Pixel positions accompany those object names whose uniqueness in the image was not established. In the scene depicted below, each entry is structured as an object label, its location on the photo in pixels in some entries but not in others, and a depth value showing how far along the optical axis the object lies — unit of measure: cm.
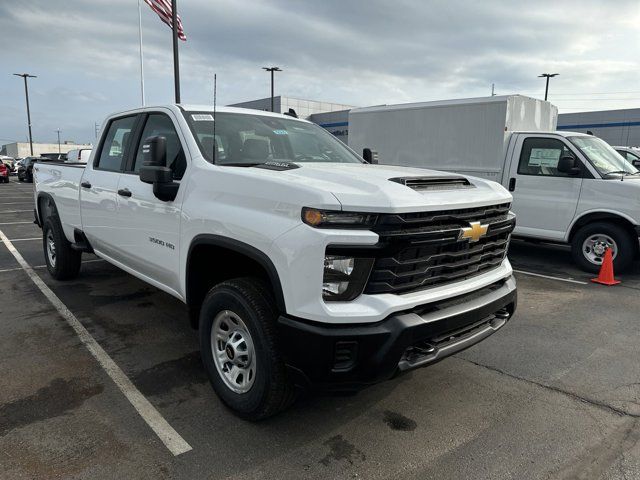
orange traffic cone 660
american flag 1580
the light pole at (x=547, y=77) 3506
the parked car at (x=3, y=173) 2795
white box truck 705
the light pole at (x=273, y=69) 3059
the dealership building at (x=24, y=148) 8700
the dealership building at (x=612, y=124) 3441
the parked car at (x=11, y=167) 4112
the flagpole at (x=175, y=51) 1379
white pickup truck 249
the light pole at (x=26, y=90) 4506
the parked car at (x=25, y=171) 2950
